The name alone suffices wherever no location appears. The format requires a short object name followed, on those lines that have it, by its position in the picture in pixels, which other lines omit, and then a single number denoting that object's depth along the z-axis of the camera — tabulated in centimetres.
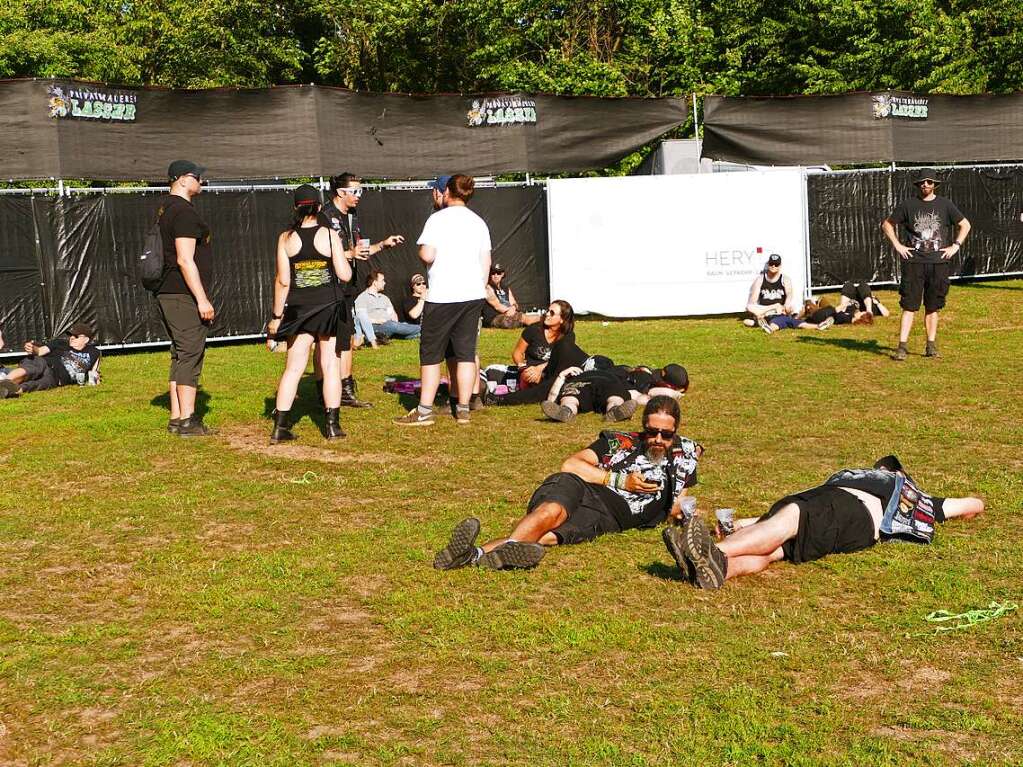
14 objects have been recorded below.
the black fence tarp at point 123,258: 1608
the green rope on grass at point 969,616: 515
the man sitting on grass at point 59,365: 1339
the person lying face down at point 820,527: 572
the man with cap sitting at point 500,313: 1852
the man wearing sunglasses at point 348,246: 1024
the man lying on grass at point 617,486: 653
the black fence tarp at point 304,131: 1623
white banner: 1934
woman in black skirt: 966
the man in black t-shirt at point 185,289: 970
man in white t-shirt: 1030
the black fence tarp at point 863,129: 2089
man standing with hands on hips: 1344
